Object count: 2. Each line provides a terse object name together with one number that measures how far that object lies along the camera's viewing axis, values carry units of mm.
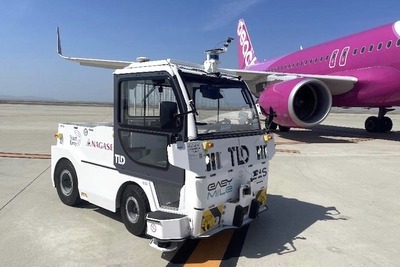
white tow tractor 3852
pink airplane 13219
